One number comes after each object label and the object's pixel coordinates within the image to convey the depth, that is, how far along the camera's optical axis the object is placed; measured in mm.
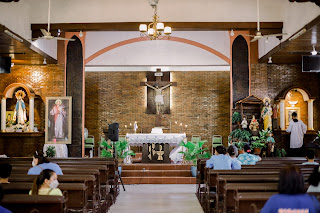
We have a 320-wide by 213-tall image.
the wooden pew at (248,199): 3971
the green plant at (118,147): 10991
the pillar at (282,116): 12070
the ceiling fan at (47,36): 8136
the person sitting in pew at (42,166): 5676
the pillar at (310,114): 12047
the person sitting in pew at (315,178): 3772
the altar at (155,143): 11938
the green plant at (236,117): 11867
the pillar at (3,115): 12047
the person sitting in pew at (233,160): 6832
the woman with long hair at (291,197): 2785
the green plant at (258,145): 10805
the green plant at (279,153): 11222
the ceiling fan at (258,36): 8036
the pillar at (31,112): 12102
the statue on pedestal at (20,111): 12211
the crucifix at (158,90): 15125
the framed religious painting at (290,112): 12219
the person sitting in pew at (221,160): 6797
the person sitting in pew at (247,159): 7635
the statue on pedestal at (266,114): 11422
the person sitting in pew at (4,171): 4441
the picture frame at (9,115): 12477
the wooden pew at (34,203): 3746
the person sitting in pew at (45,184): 4047
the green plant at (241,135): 11194
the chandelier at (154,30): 8453
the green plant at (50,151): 11375
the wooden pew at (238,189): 4461
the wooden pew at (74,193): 4621
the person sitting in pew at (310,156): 6660
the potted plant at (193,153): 10959
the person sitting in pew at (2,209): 3019
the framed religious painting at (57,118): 11859
